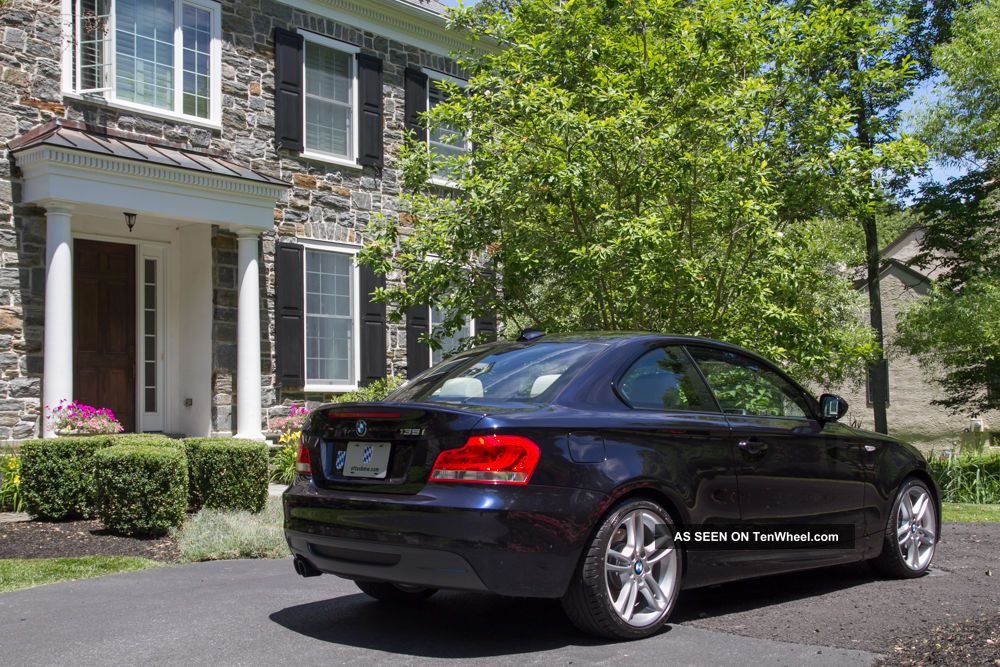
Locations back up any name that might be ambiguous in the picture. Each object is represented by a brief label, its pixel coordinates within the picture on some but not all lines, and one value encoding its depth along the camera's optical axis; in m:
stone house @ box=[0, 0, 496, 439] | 12.34
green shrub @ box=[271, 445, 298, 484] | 13.98
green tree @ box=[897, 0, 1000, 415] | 17.06
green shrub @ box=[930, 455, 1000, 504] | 15.61
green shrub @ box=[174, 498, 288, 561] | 8.25
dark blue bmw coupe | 4.59
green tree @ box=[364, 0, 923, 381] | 9.77
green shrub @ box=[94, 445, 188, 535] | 8.91
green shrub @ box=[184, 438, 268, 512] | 10.19
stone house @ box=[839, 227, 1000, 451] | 31.88
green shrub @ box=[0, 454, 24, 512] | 10.82
